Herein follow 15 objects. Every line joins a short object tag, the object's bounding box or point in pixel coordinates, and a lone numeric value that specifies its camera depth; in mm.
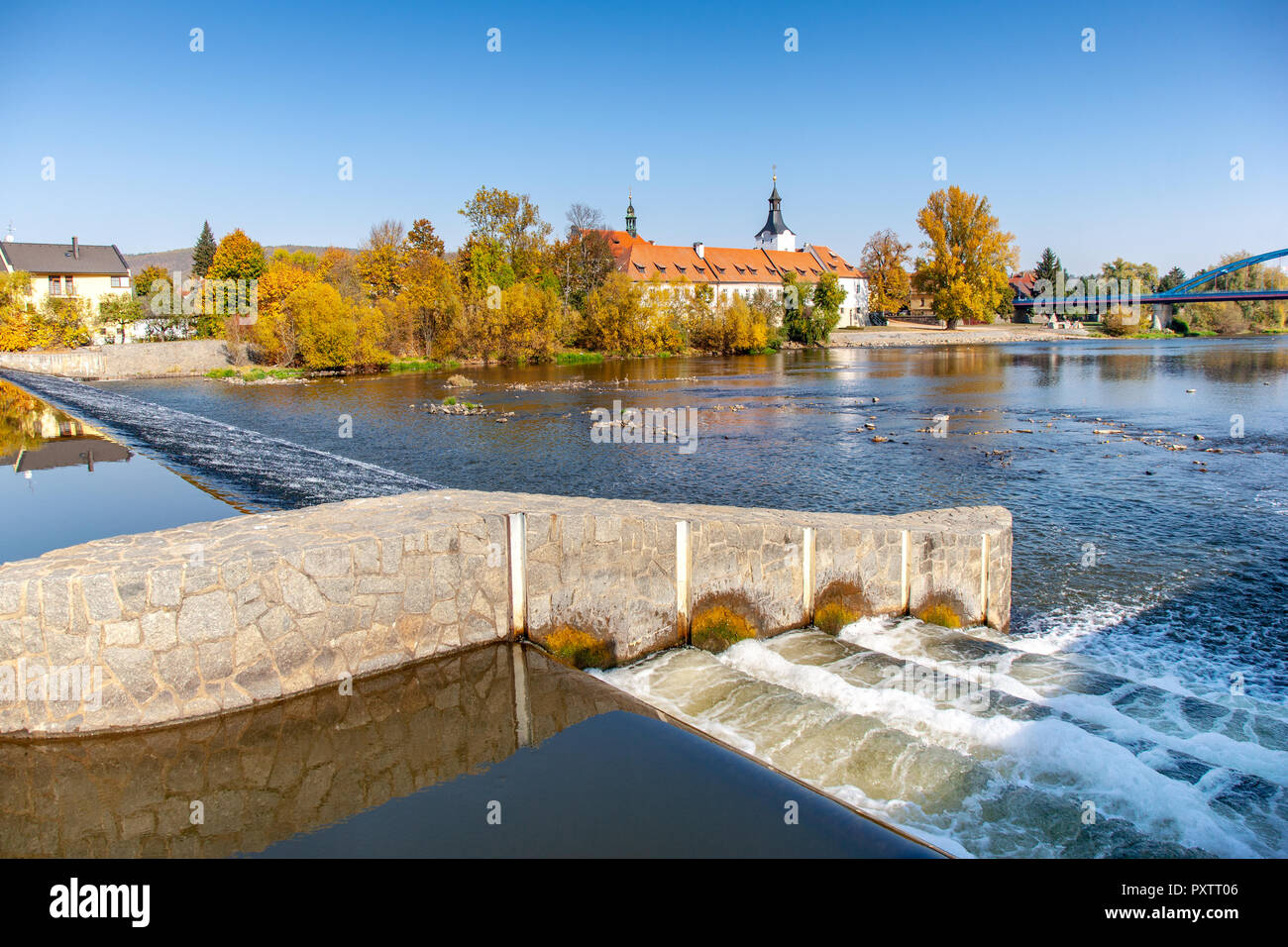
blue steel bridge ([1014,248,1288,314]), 97375
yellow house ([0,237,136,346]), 86931
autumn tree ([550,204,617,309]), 89562
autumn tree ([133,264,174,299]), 85125
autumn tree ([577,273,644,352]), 75875
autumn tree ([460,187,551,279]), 85062
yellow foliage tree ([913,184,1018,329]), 106750
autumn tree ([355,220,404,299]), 91125
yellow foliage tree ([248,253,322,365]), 57938
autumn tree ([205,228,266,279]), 84875
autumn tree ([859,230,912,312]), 129500
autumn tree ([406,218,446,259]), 95188
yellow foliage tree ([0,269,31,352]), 59309
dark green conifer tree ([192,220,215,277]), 96000
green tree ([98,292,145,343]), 69688
